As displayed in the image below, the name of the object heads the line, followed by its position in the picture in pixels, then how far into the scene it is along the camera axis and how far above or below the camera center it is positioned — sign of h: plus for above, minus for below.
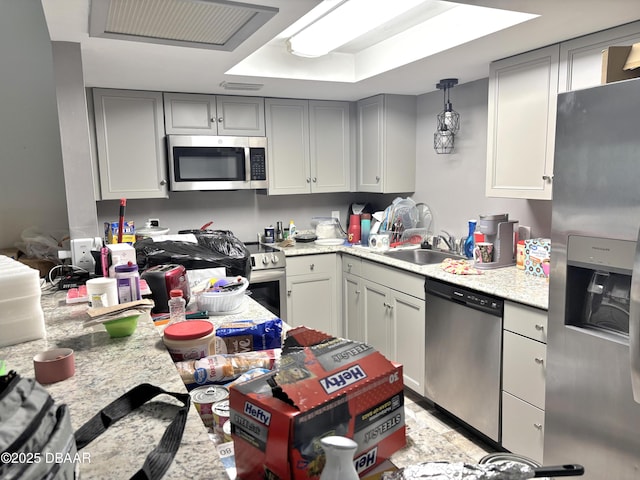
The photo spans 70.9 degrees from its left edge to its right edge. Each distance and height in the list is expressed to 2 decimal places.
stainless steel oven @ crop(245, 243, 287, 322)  3.36 -0.68
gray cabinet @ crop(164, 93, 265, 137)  3.33 +0.58
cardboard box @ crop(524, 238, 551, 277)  2.44 -0.39
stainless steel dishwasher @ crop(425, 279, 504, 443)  2.30 -0.92
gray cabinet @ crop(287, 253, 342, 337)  3.50 -0.81
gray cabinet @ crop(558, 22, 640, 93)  1.97 +0.62
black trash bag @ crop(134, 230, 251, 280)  2.14 -0.31
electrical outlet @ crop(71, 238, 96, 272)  2.11 -0.28
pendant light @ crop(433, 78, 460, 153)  3.11 +0.45
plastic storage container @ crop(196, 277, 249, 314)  1.80 -0.44
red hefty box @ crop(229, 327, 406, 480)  0.69 -0.36
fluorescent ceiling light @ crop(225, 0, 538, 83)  2.14 +0.83
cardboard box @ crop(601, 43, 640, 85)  1.62 +0.43
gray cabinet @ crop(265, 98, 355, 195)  3.68 +0.37
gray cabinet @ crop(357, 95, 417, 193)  3.63 +0.38
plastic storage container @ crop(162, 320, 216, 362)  1.29 -0.43
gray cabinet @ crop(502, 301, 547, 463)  2.05 -0.92
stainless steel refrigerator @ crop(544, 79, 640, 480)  1.52 -0.38
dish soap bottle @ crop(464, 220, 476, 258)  3.01 -0.38
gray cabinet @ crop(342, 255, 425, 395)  2.86 -0.87
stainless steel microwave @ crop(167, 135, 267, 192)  3.32 +0.22
